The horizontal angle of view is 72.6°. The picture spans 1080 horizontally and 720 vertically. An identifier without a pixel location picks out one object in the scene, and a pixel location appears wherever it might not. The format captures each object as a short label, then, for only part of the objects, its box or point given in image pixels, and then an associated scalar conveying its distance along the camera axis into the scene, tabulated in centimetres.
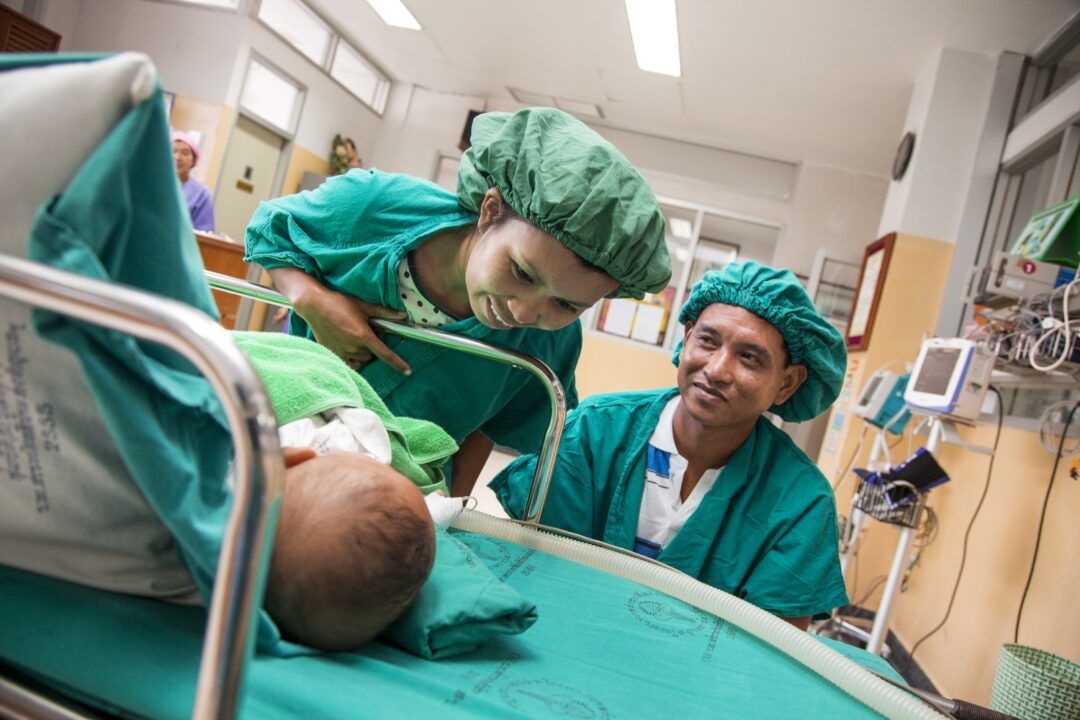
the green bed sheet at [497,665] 64
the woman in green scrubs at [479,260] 121
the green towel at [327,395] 108
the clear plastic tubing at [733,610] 106
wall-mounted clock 473
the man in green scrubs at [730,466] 153
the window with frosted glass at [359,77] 759
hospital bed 49
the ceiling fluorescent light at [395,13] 608
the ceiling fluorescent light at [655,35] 489
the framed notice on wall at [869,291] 459
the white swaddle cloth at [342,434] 101
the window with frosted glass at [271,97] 662
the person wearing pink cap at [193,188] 457
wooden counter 357
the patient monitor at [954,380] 293
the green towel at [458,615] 85
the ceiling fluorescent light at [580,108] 737
